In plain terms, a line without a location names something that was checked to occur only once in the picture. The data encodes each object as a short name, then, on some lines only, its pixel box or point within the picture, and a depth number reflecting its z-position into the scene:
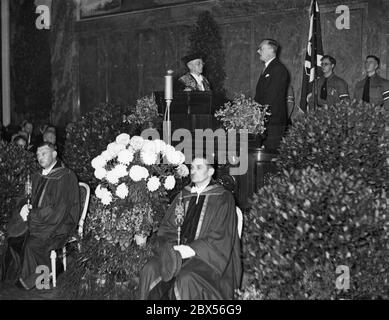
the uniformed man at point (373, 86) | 8.95
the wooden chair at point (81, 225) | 6.15
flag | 8.24
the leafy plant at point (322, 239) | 3.70
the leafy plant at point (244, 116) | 7.21
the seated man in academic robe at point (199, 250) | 4.70
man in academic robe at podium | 8.25
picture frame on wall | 12.51
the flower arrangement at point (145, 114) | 8.66
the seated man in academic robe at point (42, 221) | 6.14
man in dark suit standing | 8.09
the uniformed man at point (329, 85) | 9.18
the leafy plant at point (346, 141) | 4.80
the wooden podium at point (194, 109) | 7.71
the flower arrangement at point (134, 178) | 5.37
